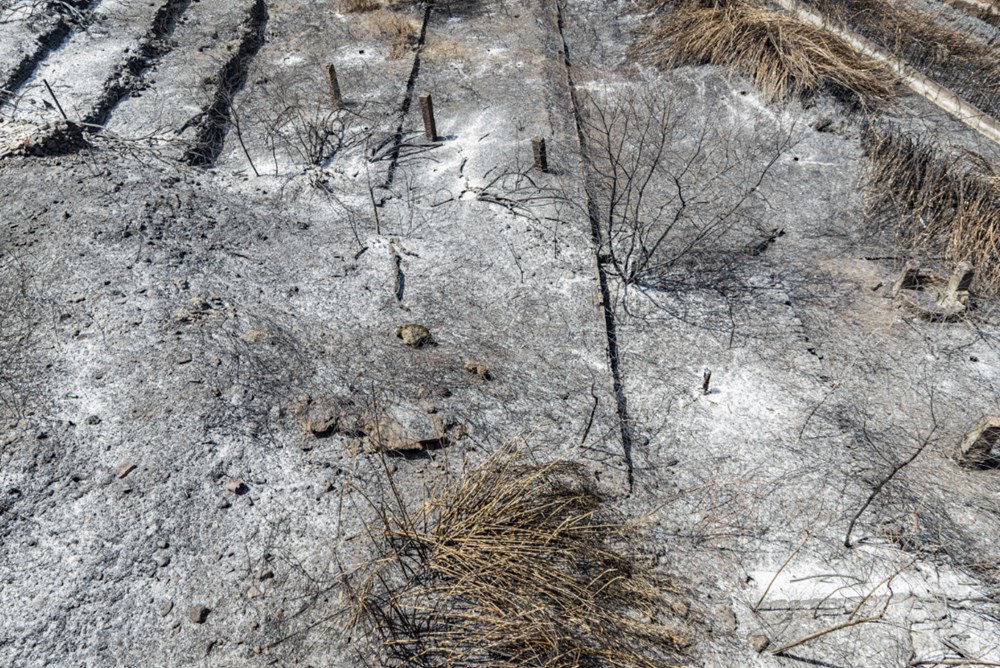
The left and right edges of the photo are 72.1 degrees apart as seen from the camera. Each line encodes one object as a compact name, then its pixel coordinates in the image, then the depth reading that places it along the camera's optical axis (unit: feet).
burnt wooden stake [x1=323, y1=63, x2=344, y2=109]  22.76
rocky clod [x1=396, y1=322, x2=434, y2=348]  15.08
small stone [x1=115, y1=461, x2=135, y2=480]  11.69
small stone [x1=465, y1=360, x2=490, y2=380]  14.48
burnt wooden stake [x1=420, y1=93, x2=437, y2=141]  21.07
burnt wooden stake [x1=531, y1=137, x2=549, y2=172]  19.95
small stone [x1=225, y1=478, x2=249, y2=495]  11.71
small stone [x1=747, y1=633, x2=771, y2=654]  10.36
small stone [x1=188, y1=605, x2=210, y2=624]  10.06
